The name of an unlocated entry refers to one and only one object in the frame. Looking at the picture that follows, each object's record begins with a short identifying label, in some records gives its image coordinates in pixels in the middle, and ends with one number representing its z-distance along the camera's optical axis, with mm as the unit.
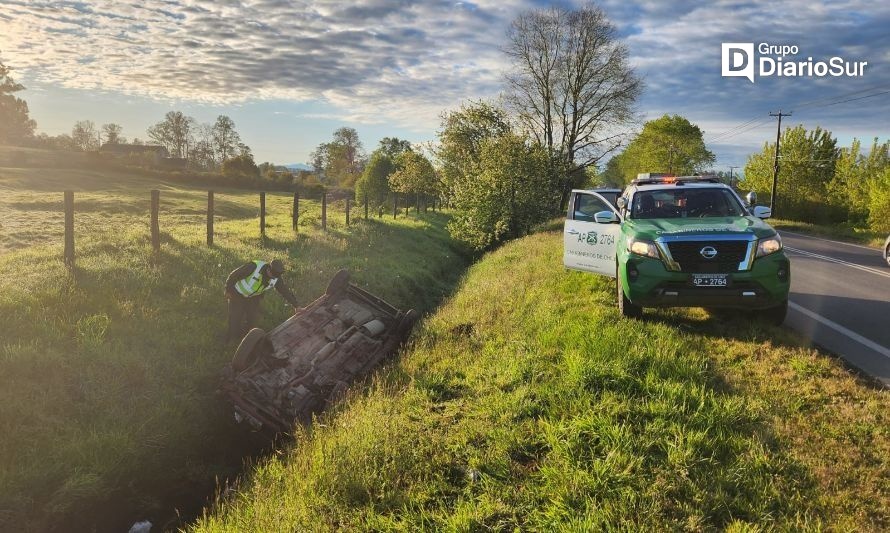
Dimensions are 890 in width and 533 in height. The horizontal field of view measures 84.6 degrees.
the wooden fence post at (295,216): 18016
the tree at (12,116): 59625
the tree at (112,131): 101438
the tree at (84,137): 100125
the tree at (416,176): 45469
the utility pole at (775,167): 39344
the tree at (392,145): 98375
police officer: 8048
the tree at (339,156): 103688
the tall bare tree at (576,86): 35594
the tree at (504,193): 24922
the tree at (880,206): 27688
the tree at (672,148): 63781
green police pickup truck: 5926
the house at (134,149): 85562
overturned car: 6539
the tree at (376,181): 61406
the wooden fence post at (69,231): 9281
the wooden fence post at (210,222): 13106
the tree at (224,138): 91312
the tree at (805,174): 46031
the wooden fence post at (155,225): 11281
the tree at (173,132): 90250
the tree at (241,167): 62312
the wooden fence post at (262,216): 15831
